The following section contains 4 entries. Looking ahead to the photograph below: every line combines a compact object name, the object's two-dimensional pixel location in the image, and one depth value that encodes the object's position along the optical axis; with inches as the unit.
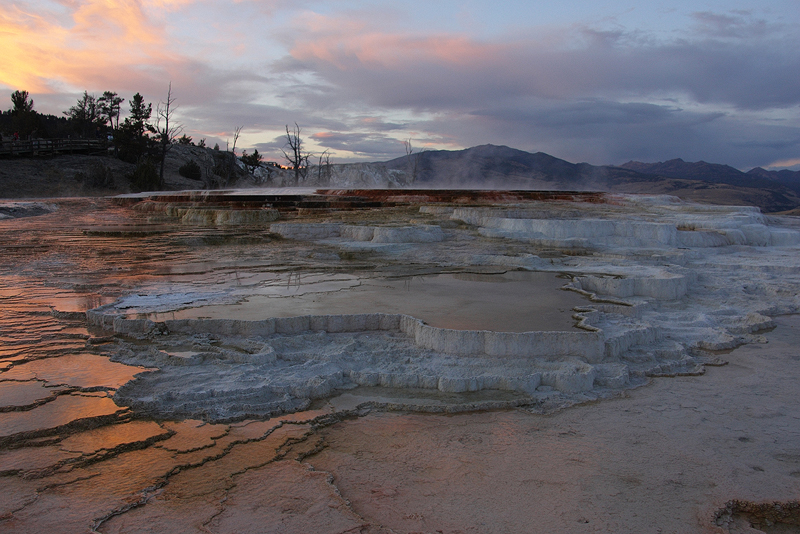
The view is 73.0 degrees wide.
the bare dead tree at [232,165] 1347.9
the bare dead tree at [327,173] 1533.3
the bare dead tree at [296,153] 1303.8
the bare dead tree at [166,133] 1087.7
